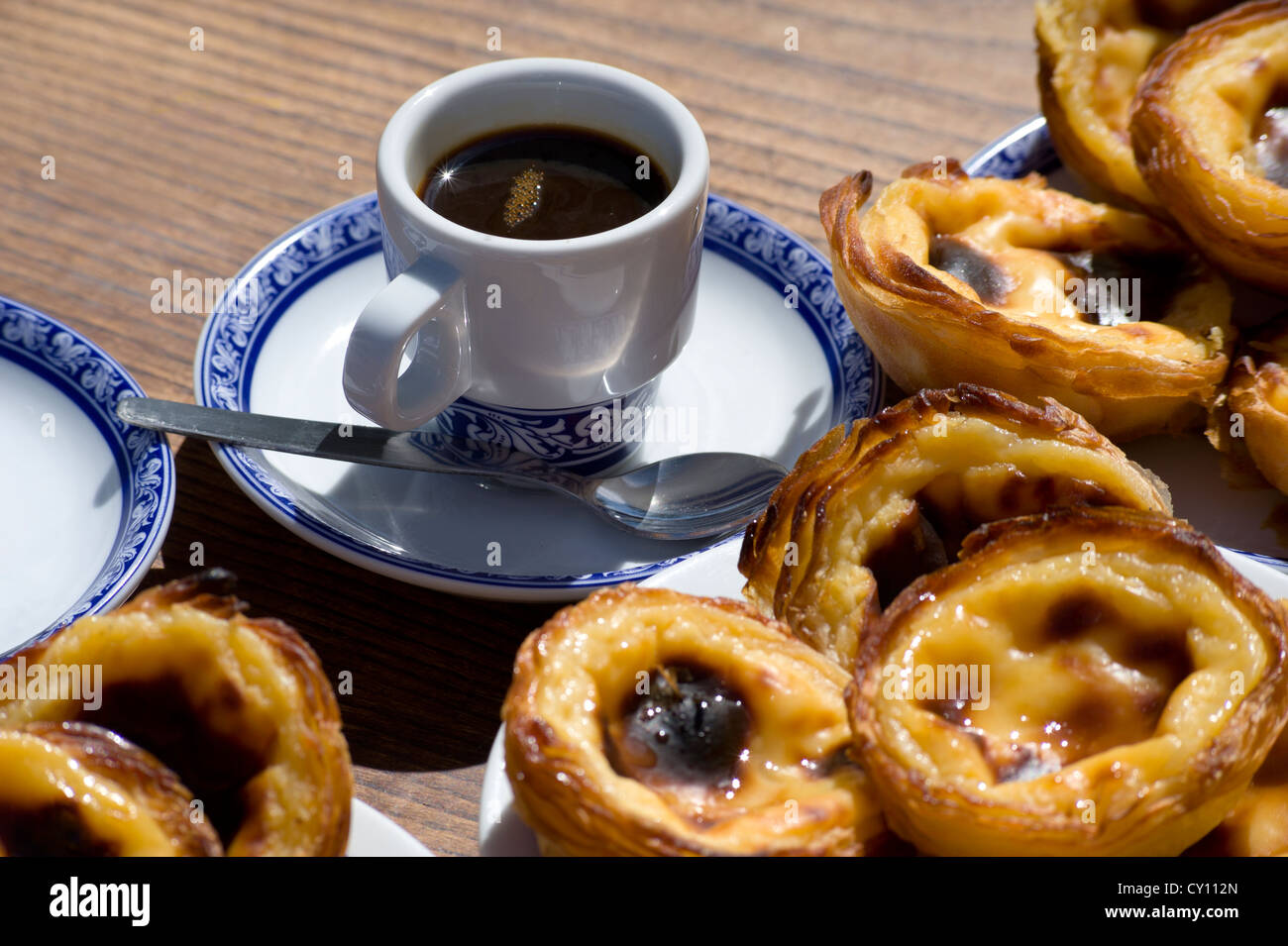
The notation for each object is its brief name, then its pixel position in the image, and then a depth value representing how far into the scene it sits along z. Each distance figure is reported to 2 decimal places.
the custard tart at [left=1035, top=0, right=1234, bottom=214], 0.64
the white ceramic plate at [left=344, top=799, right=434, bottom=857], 0.53
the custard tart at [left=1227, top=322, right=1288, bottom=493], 0.59
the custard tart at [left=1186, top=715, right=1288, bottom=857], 0.53
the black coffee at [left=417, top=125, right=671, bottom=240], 0.62
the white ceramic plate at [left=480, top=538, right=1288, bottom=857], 0.54
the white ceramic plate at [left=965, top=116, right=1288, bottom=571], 0.60
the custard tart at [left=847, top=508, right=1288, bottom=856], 0.51
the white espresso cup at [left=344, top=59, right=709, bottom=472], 0.59
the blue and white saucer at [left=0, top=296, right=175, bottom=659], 0.59
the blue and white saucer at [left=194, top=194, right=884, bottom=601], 0.61
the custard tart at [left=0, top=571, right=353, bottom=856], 0.51
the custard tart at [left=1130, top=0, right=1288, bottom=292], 0.60
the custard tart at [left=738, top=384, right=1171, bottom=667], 0.55
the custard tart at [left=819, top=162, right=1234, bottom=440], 0.59
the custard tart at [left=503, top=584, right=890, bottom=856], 0.51
